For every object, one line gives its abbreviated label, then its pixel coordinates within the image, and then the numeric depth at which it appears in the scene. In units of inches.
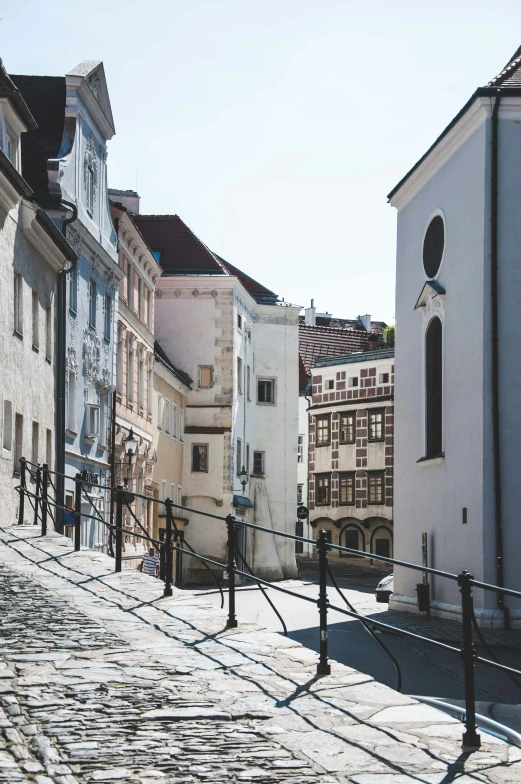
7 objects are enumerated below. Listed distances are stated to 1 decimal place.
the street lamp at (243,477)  2094.5
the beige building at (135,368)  1457.9
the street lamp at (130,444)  1202.6
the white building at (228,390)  2012.8
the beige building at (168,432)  1763.0
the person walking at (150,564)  1244.6
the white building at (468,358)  940.0
